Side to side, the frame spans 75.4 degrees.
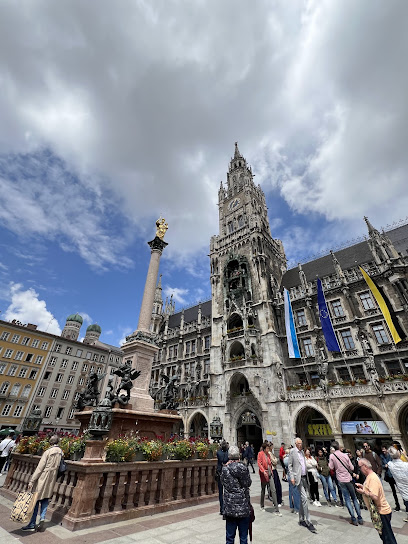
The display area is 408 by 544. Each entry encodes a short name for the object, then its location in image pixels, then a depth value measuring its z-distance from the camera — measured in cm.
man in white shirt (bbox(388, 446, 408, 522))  621
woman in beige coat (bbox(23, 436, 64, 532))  573
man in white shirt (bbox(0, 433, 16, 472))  1153
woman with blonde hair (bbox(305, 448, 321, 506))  947
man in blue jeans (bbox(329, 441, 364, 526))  723
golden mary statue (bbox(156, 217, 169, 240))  1822
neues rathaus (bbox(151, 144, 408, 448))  2344
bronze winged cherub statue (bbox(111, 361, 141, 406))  1031
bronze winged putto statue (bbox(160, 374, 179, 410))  1214
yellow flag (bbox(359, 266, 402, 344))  2305
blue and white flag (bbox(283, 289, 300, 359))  2768
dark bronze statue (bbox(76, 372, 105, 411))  1221
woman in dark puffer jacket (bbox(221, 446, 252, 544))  423
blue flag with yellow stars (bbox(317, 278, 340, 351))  2507
